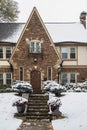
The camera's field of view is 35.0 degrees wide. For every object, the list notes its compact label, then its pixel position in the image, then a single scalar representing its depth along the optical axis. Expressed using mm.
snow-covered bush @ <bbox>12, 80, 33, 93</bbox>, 13199
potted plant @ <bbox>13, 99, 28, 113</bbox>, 10613
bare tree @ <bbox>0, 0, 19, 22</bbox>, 22189
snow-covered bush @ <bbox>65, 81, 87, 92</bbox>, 14377
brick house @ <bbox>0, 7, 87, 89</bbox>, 15152
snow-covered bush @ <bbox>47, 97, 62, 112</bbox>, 10530
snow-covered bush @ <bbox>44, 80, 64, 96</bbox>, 13047
